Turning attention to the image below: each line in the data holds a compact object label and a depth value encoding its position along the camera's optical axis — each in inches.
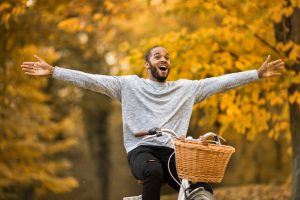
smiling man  370.7
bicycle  314.9
